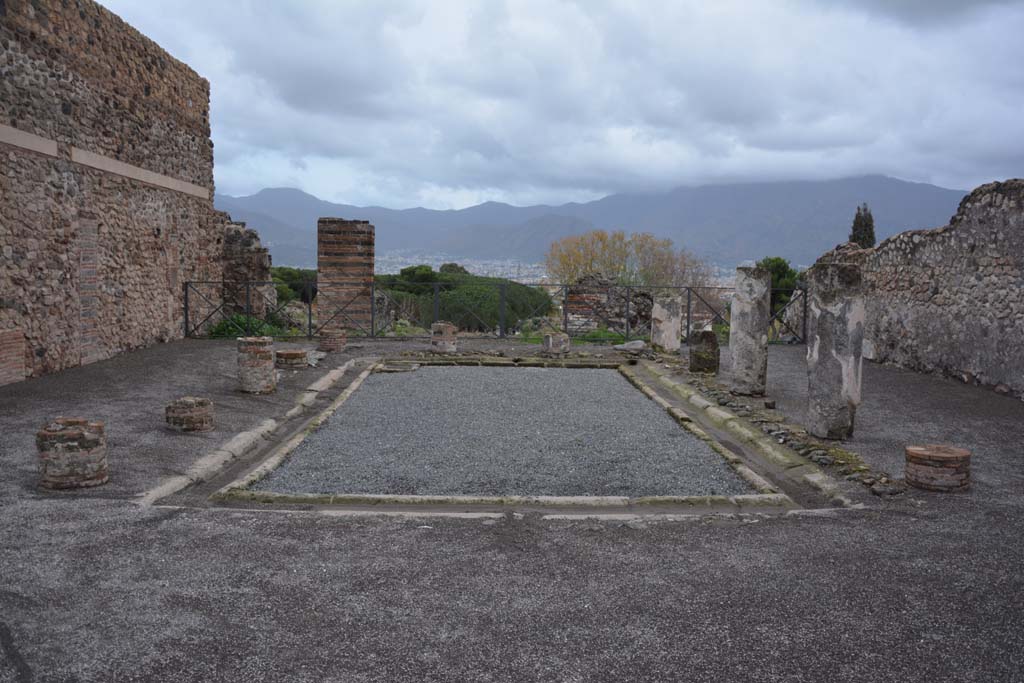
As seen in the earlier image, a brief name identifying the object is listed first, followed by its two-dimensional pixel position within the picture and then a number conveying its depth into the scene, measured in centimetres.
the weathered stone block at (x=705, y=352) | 1198
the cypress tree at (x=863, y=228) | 3200
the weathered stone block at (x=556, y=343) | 1420
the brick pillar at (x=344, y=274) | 1667
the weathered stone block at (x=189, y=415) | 742
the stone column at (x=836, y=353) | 743
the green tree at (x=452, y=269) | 3320
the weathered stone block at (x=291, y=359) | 1195
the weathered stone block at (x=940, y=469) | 567
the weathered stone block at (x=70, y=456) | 543
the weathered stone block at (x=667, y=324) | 1505
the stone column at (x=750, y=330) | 1002
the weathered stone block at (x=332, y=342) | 1427
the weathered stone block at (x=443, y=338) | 1440
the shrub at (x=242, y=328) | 1627
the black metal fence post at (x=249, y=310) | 1579
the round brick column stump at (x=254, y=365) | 976
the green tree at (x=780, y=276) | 2405
